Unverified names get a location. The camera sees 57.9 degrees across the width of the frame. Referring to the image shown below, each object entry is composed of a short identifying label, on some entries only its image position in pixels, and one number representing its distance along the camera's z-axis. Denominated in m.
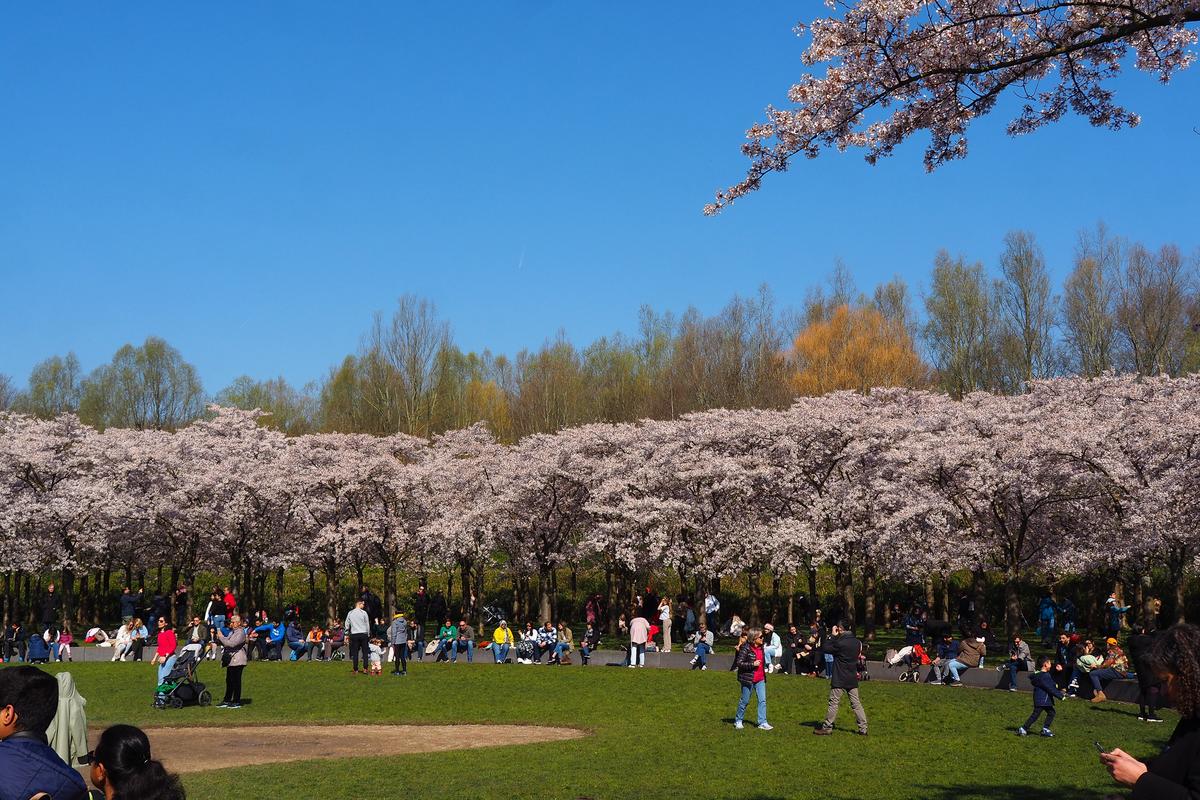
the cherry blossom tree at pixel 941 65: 8.06
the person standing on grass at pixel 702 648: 26.17
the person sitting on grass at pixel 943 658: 23.11
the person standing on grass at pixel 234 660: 19.83
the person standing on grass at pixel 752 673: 16.91
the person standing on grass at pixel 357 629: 25.25
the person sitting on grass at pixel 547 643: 29.09
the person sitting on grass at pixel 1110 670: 20.09
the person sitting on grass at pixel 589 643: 28.81
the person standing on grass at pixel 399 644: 26.19
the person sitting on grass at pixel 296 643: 30.06
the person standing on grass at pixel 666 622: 30.34
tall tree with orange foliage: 58.22
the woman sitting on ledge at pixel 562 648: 28.70
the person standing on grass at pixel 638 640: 26.61
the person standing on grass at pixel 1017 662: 21.84
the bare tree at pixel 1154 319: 58.22
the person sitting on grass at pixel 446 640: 30.00
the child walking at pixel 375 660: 25.95
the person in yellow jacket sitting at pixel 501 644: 29.38
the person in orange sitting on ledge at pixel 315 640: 30.08
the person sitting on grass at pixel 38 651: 29.44
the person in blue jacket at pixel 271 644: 29.94
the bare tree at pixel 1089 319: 60.00
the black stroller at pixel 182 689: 20.23
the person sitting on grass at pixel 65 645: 30.41
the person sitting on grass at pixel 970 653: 23.59
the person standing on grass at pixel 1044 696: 15.77
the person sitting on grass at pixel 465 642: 29.80
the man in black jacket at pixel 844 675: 16.19
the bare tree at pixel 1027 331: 62.53
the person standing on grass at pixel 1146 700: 17.25
